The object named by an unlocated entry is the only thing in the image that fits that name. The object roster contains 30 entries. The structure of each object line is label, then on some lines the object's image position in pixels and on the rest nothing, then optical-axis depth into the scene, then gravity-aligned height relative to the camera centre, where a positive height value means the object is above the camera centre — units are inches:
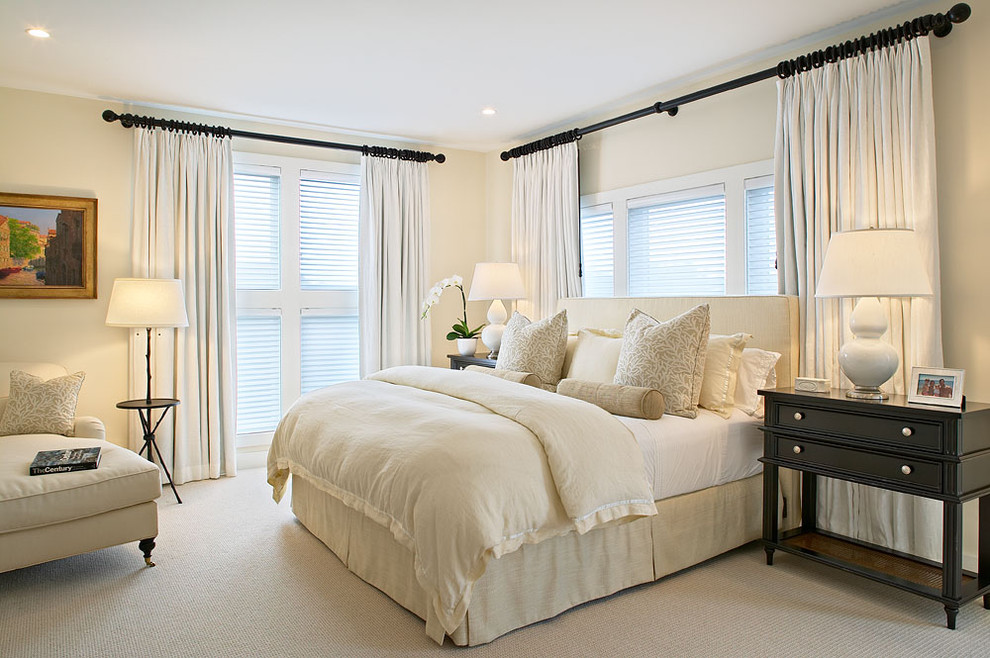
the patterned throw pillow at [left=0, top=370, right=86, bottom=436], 139.6 -17.1
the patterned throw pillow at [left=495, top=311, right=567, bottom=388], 150.9 -6.0
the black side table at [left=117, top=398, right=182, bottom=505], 157.8 -20.2
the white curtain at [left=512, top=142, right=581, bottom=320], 193.2 +29.9
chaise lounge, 107.7 -30.8
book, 113.0 -23.5
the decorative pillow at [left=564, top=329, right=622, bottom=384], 140.6 -7.1
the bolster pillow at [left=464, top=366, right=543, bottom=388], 142.4 -11.5
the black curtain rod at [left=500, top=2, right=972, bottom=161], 112.5 +51.8
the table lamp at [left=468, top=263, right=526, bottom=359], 199.3 +11.2
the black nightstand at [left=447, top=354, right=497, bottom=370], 188.9 -11.0
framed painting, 159.9 +19.7
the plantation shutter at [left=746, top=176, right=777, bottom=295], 146.4 +18.9
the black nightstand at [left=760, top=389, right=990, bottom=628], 94.5 -21.6
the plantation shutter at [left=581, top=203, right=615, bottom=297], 187.8 +20.9
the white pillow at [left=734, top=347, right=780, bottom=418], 128.8 -10.8
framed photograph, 98.1 -9.7
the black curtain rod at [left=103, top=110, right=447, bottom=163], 170.7 +54.4
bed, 93.7 -34.1
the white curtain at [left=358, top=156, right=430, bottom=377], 208.5 +20.1
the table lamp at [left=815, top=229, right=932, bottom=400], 104.3 +6.3
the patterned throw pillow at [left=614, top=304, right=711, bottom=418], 121.2 -7.0
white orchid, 208.5 +7.7
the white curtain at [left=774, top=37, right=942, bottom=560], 115.3 +24.1
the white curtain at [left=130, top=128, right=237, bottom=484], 174.2 +13.8
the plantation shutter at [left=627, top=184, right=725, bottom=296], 158.2 +20.3
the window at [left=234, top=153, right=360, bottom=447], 195.0 +13.1
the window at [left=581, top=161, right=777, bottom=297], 149.2 +21.9
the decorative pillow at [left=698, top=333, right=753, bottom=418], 125.6 -9.8
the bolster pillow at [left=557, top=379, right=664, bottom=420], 116.3 -13.5
